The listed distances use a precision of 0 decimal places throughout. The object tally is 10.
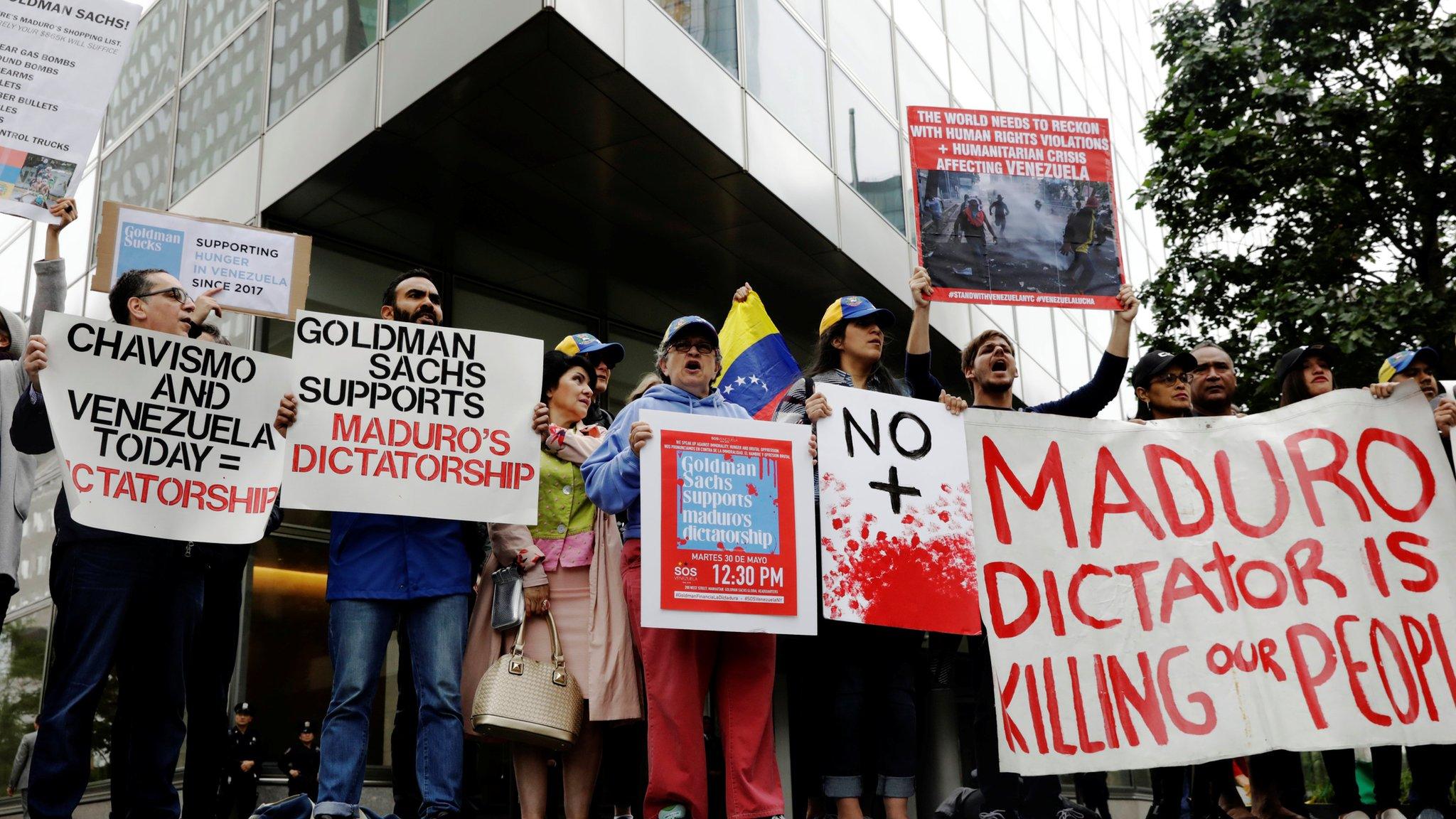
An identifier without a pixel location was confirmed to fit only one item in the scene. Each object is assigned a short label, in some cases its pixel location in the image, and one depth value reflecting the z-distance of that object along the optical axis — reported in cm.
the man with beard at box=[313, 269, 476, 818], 453
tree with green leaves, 1111
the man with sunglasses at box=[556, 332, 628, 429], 582
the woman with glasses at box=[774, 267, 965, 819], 471
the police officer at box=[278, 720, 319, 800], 884
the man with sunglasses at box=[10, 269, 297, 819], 427
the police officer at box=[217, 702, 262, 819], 880
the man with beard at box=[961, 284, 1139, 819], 521
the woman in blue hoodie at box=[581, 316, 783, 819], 450
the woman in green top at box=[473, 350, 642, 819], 495
